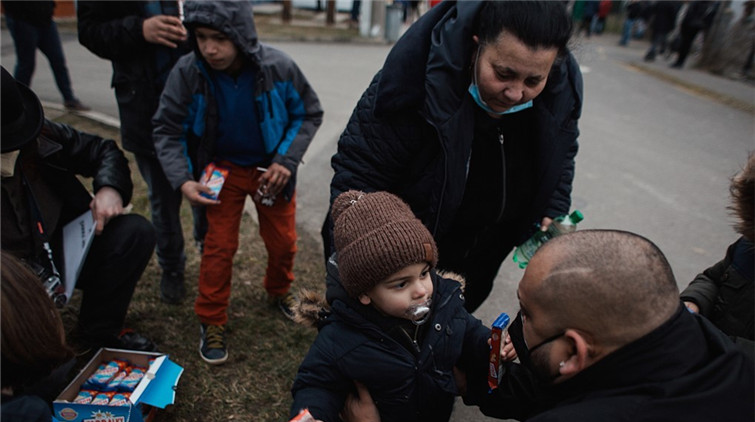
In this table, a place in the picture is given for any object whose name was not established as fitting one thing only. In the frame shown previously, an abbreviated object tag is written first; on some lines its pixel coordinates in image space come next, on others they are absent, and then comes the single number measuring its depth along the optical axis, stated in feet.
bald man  3.78
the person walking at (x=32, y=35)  18.11
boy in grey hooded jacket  8.55
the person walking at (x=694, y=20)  40.34
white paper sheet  8.03
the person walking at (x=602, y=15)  68.58
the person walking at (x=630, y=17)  61.11
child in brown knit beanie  5.55
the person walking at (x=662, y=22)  46.73
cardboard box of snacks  6.89
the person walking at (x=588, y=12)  65.57
